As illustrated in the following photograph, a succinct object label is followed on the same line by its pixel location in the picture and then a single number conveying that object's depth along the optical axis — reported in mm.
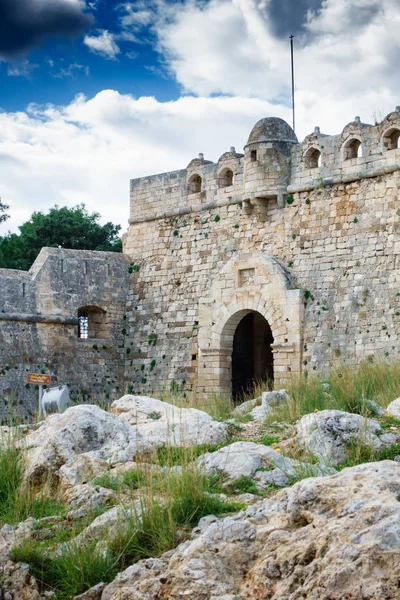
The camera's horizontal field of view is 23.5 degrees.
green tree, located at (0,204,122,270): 32344
